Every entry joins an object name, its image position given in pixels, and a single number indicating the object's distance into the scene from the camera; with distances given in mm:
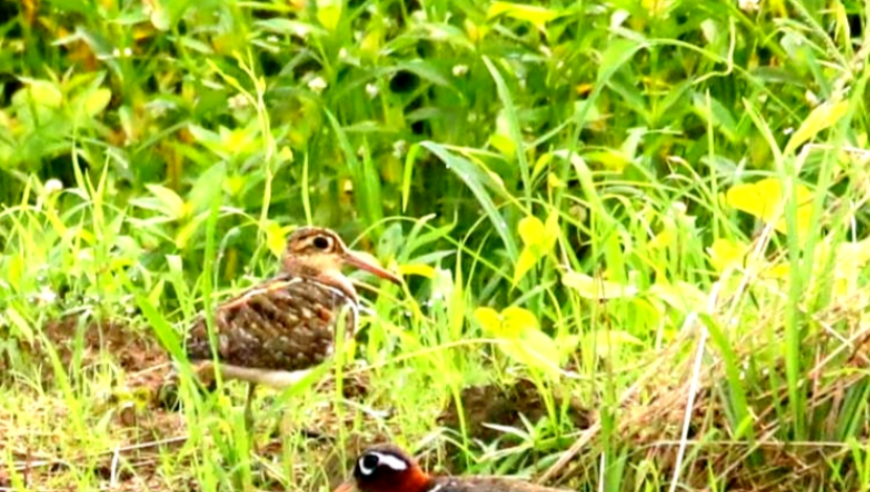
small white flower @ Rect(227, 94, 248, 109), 18172
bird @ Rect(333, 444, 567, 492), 11687
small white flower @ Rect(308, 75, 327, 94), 17703
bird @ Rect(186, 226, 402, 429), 13547
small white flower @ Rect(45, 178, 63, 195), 16905
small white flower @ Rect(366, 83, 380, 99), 18016
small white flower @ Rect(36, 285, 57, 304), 15202
